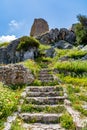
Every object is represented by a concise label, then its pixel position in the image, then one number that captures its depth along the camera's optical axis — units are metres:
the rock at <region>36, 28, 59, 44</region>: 17.67
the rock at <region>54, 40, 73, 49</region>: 15.95
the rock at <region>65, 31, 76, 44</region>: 17.89
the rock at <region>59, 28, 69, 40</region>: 17.95
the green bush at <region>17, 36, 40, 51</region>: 12.74
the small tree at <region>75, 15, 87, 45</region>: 14.44
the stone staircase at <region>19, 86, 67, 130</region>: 3.58
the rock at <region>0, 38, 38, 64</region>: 12.75
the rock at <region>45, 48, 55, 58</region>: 13.08
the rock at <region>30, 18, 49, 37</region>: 24.40
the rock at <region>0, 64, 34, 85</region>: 5.82
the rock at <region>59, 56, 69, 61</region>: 10.67
